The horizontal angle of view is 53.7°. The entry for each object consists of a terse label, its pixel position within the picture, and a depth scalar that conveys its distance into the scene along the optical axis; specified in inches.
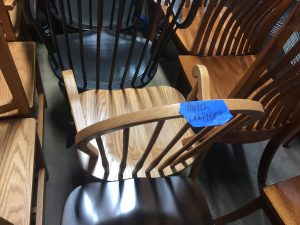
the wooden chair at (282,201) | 33.6
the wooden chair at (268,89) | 35.2
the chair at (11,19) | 41.8
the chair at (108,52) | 38.2
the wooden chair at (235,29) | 47.7
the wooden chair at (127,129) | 31.9
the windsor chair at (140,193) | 29.9
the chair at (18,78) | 33.1
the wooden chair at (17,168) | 33.2
